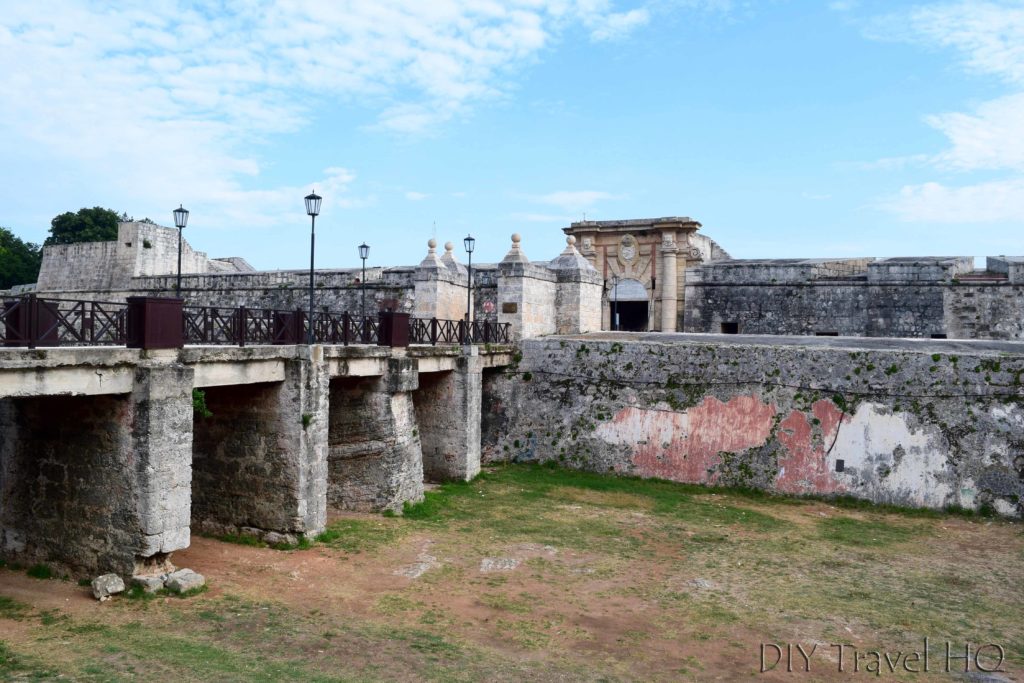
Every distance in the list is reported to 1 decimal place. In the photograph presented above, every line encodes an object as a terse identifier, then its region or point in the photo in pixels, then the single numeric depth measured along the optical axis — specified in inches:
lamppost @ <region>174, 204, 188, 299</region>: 621.0
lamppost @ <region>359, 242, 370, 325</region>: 880.9
